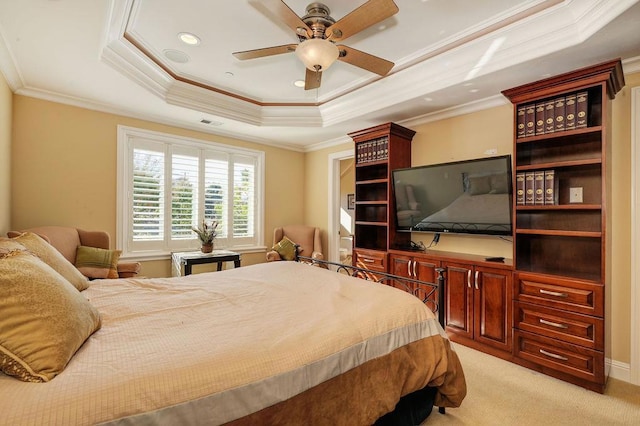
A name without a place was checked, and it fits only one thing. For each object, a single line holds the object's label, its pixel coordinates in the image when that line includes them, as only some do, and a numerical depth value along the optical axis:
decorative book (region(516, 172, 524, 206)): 2.81
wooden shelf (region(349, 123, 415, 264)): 3.90
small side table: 3.83
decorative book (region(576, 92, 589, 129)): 2.49
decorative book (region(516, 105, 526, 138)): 2.81
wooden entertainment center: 2.36
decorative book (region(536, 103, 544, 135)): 2.72
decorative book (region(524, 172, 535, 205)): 2.76
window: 3.97
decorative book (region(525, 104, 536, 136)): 2.76
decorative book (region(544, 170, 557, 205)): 2.66
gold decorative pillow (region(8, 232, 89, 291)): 1.86
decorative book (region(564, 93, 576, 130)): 2.55
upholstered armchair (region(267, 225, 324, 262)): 5.13
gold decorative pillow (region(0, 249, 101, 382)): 0.96
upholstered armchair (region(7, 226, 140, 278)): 3.13
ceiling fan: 1.88
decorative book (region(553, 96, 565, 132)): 2.61
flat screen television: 3.00
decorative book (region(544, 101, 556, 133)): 2.66
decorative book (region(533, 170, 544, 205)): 2.71
